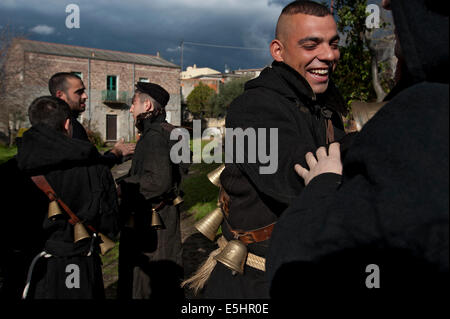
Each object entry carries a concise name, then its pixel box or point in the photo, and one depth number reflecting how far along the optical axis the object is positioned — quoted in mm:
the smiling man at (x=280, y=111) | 1700
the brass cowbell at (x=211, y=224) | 2428
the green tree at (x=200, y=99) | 44688
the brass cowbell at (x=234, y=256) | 1898
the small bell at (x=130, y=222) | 4152
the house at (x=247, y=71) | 67700
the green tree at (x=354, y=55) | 6381
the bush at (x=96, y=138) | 31120
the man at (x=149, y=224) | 4215
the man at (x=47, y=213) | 2812
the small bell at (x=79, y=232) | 2934
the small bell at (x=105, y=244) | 3238
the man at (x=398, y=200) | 708
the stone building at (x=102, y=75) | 29969
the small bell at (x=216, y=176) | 2379
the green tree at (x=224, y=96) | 44875
